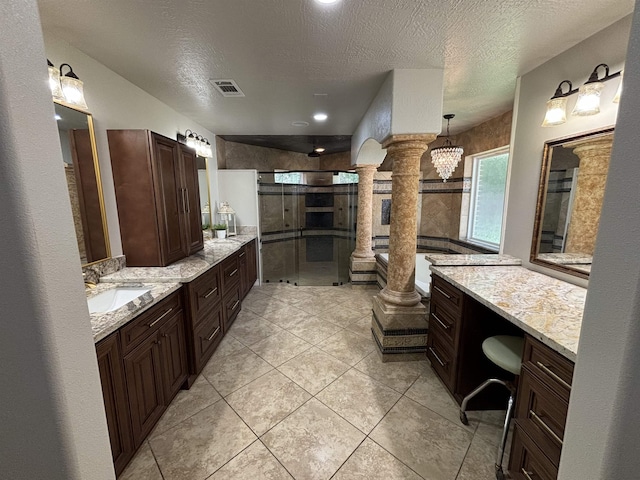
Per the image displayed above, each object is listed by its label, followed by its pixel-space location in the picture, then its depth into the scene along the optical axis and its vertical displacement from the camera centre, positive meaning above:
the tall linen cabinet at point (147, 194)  1.97 +0.07
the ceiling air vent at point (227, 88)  2.18 +1.02
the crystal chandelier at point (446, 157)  3.25 +0.55
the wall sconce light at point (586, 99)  1.45 +0.60
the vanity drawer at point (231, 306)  2.72 -1.18
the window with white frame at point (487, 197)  3.63 +0.05
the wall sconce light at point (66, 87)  1.50 +0.69
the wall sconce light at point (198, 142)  3.11 +0.75
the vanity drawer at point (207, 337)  2.09 -1.18
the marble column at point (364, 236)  4.13 -0.58
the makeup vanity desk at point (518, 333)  1.07 -0.76
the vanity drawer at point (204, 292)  2.01 -0.77
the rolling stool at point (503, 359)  1.36 -0.87
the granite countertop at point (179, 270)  1.87 -0.54
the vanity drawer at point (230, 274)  2.67 -0.79
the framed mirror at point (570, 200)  1.57 +0.00
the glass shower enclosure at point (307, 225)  4.54 -0.46
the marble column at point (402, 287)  2.27 -0.79
